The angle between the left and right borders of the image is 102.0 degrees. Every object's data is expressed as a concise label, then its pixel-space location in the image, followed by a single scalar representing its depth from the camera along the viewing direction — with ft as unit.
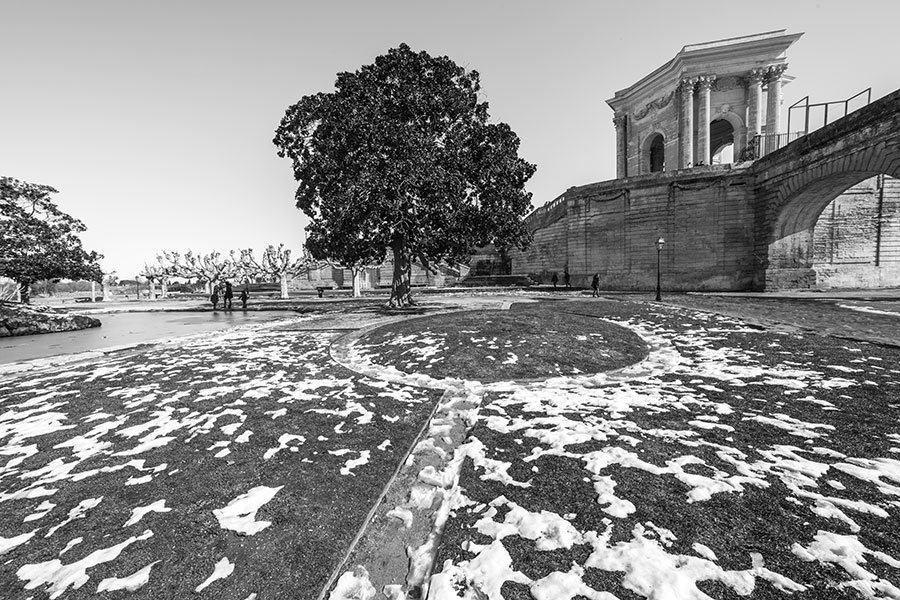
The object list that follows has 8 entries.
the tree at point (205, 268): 151.64
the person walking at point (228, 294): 83.06
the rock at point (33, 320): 47.39
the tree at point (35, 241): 75.15
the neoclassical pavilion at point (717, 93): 102.32
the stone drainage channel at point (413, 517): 8.61
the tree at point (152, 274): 167.13
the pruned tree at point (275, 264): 131.64
